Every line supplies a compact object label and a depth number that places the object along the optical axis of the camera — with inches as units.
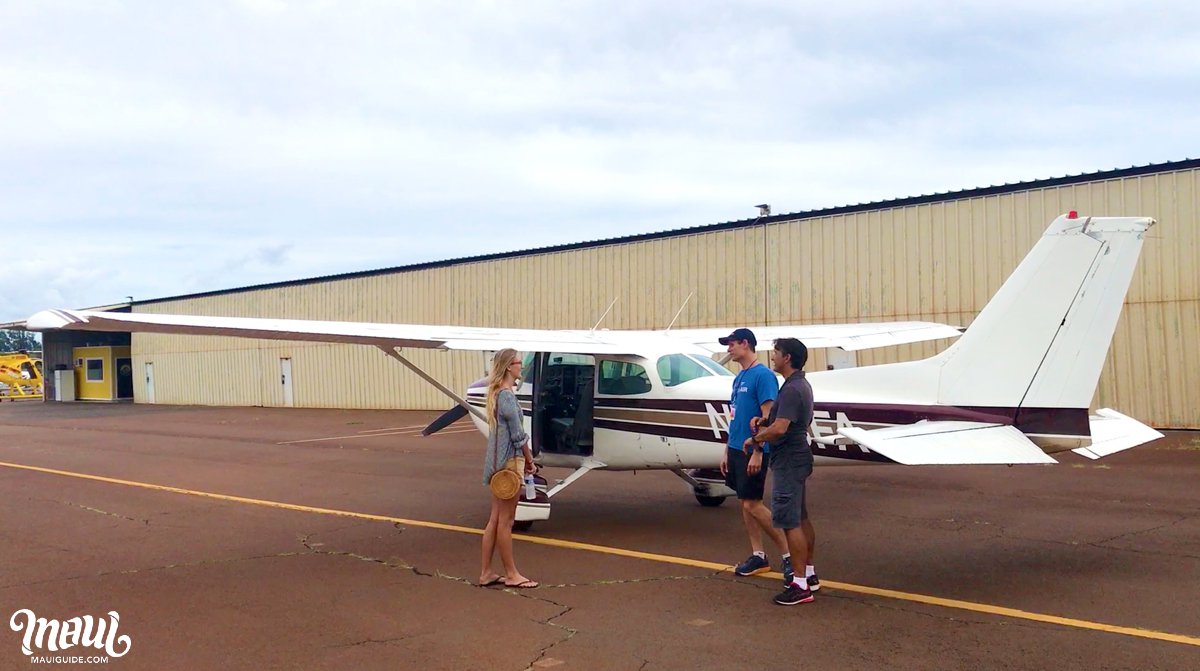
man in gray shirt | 228.8
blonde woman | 249.9
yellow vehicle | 2102.6
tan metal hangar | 616.4
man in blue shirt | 247.9
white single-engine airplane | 240.7
